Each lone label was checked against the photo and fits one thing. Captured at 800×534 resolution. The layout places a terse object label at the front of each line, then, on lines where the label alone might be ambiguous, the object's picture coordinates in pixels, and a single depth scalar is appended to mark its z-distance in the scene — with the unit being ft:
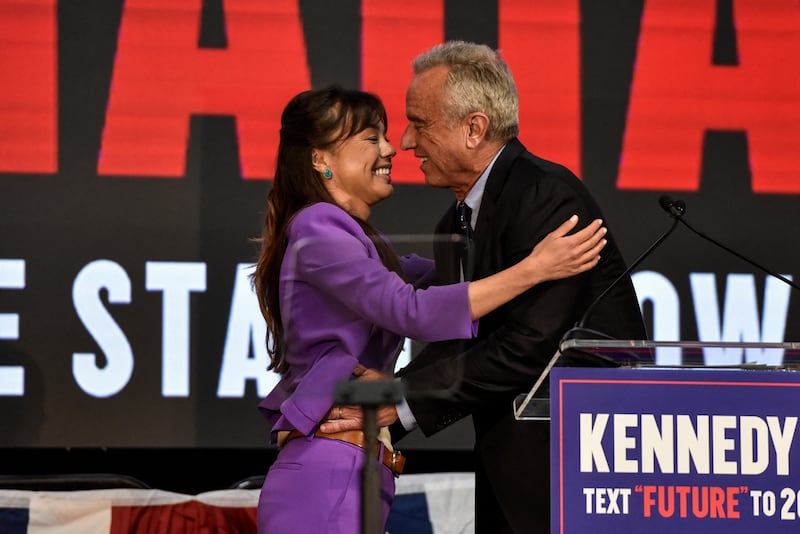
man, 24.39
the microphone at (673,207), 24.22
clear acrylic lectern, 23.13
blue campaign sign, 22.98
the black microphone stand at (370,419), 22.36
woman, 23.94
